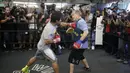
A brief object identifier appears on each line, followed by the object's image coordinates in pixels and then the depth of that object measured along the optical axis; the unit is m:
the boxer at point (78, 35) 4.26
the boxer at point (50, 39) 3.81
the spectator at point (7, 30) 7.15
